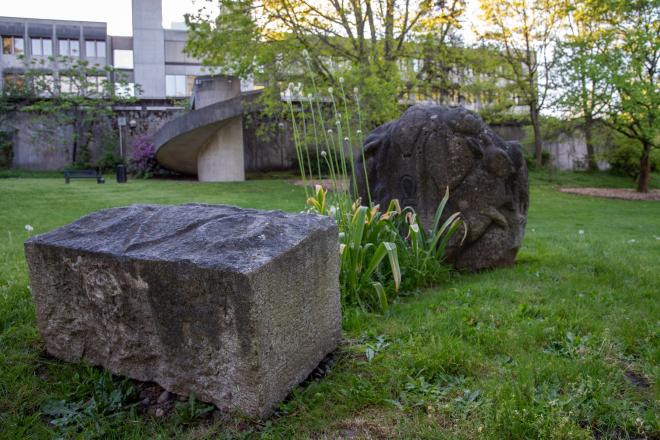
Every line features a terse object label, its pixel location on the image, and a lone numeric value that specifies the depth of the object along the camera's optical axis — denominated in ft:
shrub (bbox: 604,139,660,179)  64.13
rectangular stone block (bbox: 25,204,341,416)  6.98
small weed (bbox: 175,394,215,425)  7.29
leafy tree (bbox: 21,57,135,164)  68.85
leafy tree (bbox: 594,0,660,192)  49.52
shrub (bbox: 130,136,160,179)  62.54
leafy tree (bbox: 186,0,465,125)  43.91
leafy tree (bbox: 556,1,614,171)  52.24
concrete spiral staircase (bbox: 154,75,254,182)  50.16
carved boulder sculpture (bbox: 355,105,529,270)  15.29
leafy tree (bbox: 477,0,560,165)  66.13
